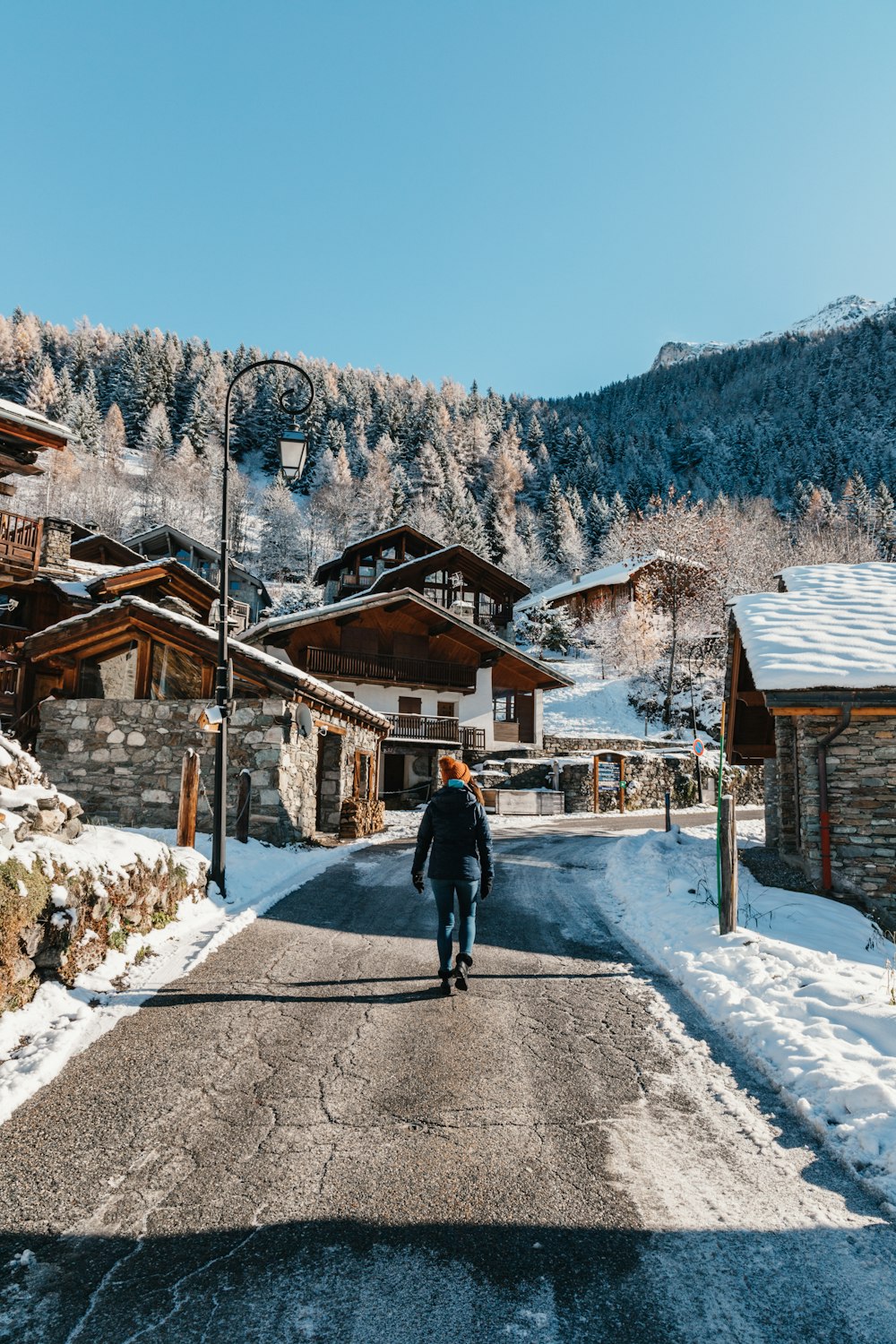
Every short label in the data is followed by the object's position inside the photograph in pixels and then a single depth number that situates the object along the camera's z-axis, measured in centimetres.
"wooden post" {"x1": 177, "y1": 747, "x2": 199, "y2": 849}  921
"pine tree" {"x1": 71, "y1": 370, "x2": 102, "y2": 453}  8281
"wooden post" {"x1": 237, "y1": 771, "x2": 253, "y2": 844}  1218
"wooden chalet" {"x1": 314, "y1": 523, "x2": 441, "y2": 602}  4269
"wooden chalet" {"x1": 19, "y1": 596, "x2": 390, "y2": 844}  1323
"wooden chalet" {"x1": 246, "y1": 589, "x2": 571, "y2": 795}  3066
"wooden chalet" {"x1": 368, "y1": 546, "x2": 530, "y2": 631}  3962
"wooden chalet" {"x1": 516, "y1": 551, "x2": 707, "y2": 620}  4825
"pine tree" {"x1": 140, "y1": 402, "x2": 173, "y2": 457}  8906
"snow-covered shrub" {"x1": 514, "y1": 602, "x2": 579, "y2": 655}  5062
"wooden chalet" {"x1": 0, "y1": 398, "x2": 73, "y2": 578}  1541
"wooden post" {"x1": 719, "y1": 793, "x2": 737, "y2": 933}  763
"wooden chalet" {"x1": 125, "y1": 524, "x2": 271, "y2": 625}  4796
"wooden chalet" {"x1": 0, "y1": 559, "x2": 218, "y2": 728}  2312
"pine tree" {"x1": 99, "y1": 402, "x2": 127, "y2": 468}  8631
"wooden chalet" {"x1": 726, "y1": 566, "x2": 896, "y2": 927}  1145
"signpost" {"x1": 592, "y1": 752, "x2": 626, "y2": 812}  2867
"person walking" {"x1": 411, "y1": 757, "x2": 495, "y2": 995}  590
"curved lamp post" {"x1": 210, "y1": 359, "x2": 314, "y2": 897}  886
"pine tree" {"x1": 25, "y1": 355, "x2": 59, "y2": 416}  8738
